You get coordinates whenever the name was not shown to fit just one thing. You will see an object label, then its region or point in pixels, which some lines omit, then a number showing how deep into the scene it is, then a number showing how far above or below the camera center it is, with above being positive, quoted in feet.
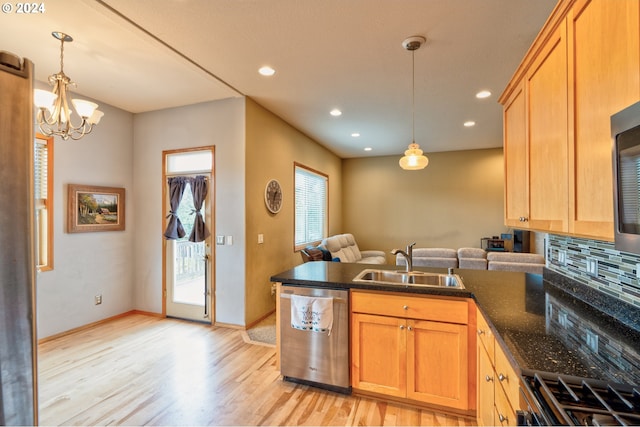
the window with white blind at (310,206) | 17.28 +0.45
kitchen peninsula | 3.40 -1.75
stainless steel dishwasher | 7.18 -3.47
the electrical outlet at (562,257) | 6.47 -1.06
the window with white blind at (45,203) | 10.50 +0.44
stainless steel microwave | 2.87 +0.34
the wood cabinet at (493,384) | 3.88 -2.68
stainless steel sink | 7.58 -1.80
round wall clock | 13.48 +0.82
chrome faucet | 7.94 -1.19
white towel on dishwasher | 7.17 -2.52
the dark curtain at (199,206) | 12.35 +0.32
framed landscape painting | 11.41 +0.26
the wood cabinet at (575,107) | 3.31 +1.43
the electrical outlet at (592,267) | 5.35 -1.06
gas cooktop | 2.40 -1.73
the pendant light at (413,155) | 8.18 +1.86
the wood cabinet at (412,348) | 6.34 -3.12
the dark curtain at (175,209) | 12.74 +0.21
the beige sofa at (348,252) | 18.08 -2.66
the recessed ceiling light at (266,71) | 9.57 +4.76
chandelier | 7.74 +3.03
